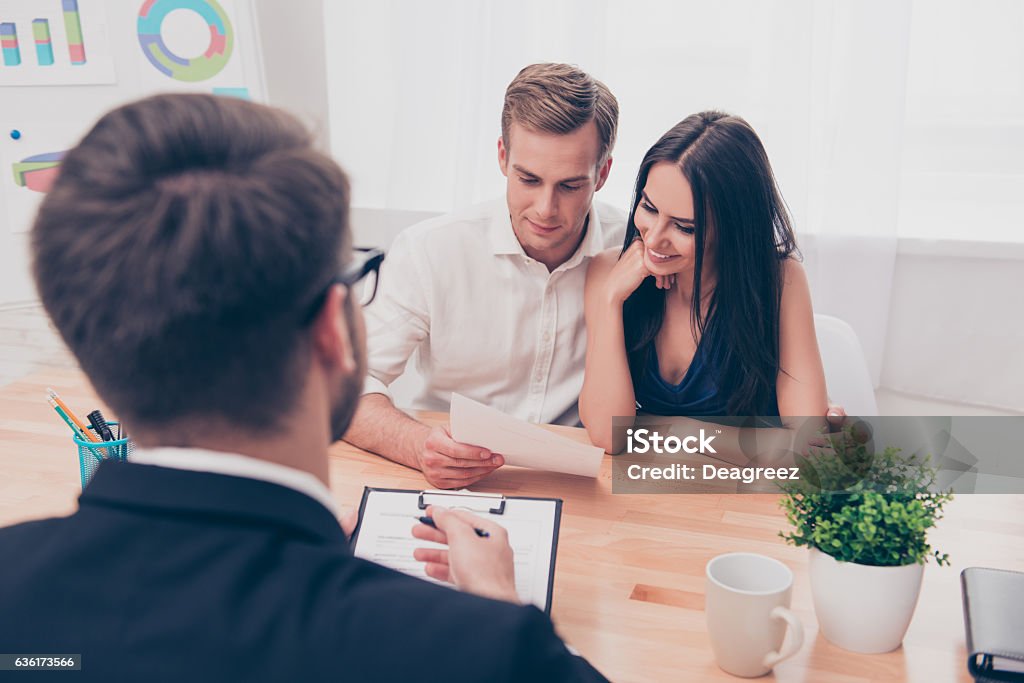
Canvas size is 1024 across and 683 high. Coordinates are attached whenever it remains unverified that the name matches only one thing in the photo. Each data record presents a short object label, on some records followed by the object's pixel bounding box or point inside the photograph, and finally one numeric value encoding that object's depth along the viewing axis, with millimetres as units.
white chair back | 1824
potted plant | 938
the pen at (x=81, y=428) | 1271
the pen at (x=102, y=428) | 1272
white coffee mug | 906
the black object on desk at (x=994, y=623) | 892
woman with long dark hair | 1629
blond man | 1703
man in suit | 563
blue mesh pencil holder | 1244
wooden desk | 964
